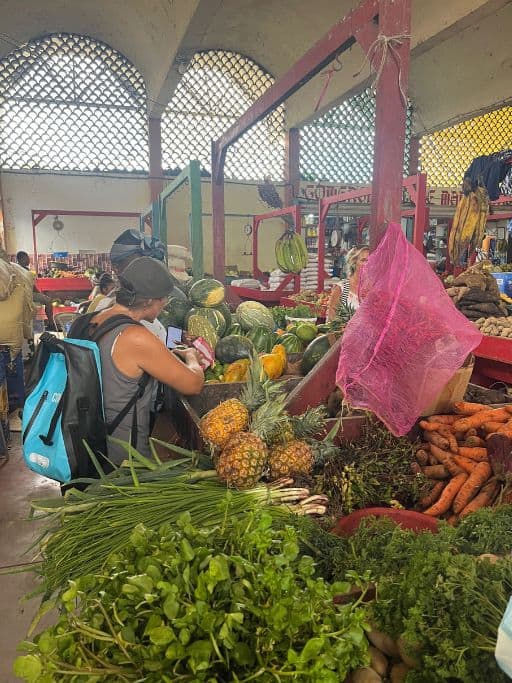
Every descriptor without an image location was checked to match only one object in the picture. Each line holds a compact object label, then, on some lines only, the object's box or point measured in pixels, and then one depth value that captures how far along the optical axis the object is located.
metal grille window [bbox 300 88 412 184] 13.48
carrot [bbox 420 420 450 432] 2.19
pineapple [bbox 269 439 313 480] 1.84
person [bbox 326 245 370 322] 3.55
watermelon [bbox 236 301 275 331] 4.27
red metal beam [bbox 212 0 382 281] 2.61
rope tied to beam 2.37
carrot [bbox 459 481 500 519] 1.80
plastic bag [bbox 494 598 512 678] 0.82
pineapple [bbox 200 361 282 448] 1.96
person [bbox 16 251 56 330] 8.70
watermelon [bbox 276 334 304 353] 3.69
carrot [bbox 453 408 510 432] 2.17
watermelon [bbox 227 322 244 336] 4.15
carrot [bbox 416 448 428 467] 2.06
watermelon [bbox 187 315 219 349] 3.77
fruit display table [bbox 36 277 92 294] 10.55
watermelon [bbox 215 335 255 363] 3.44
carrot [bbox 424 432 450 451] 2.10
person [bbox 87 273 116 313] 6.07
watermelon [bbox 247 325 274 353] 3.74
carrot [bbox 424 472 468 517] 1.81
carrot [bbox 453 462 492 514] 1.83
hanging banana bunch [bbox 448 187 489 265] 7.94
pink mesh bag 1.82
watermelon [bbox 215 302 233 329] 4.20
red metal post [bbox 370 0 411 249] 2.37
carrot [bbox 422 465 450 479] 1.97
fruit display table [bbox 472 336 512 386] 4.20
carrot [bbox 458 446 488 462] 2.04
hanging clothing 8.39
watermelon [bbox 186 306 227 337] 3.96
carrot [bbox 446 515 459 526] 1.78
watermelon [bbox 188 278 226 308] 4.31
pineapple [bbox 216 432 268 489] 1.76
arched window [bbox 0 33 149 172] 11.44
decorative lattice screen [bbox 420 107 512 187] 13.88
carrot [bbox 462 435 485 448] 2.10
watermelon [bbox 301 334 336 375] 3.12
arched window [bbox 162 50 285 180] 12.58
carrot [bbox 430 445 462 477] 1.97
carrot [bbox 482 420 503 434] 2.09
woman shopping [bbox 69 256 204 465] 2.48
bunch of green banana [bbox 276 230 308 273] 8.38
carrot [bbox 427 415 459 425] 2.24
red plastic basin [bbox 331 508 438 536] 1.55
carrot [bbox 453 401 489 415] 2.27
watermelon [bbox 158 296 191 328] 4.26
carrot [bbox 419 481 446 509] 1.89
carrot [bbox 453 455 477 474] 1.97
